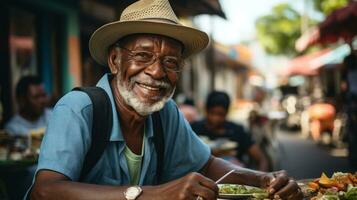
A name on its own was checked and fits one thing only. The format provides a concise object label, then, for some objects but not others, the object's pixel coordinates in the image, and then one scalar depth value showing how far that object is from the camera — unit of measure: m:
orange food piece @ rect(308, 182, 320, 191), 2.38
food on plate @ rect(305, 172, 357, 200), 2.18
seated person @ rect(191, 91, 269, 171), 5.28
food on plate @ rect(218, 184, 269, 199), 2.20
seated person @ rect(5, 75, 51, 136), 5.11
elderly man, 2.04
